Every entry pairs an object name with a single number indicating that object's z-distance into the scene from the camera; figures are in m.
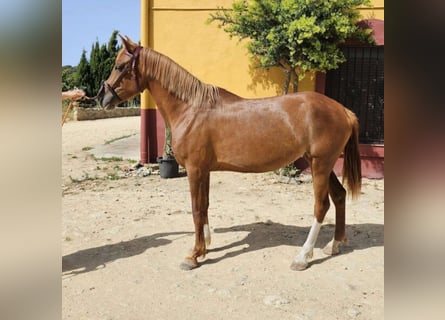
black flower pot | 7.19
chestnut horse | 3.39
